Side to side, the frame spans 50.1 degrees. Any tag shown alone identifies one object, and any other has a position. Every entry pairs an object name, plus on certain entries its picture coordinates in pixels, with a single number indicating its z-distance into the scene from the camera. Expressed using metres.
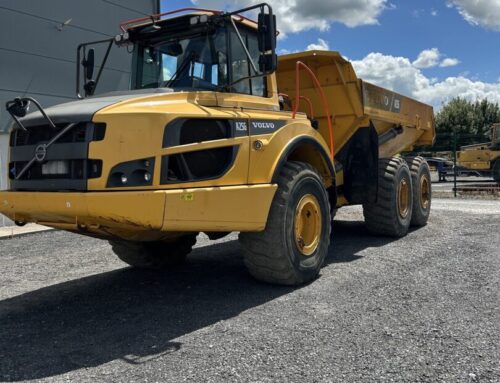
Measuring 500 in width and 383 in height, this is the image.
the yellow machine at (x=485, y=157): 24.70
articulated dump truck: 4.24
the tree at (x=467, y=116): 47.19
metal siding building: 11.42
